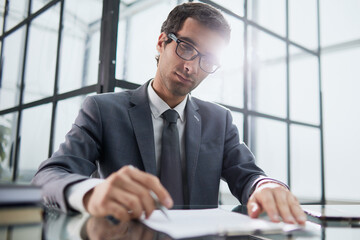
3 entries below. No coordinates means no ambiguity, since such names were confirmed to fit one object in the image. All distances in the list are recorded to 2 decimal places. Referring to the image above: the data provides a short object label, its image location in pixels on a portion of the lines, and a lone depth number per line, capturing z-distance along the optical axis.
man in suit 0.97
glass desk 0.41
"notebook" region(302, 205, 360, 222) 0.70
